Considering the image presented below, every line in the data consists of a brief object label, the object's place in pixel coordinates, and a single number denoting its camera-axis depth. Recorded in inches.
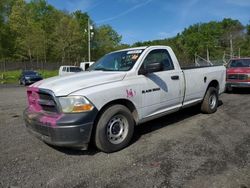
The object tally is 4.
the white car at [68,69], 726.6
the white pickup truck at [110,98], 113.1
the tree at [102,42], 1786.0
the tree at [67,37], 1205.9
